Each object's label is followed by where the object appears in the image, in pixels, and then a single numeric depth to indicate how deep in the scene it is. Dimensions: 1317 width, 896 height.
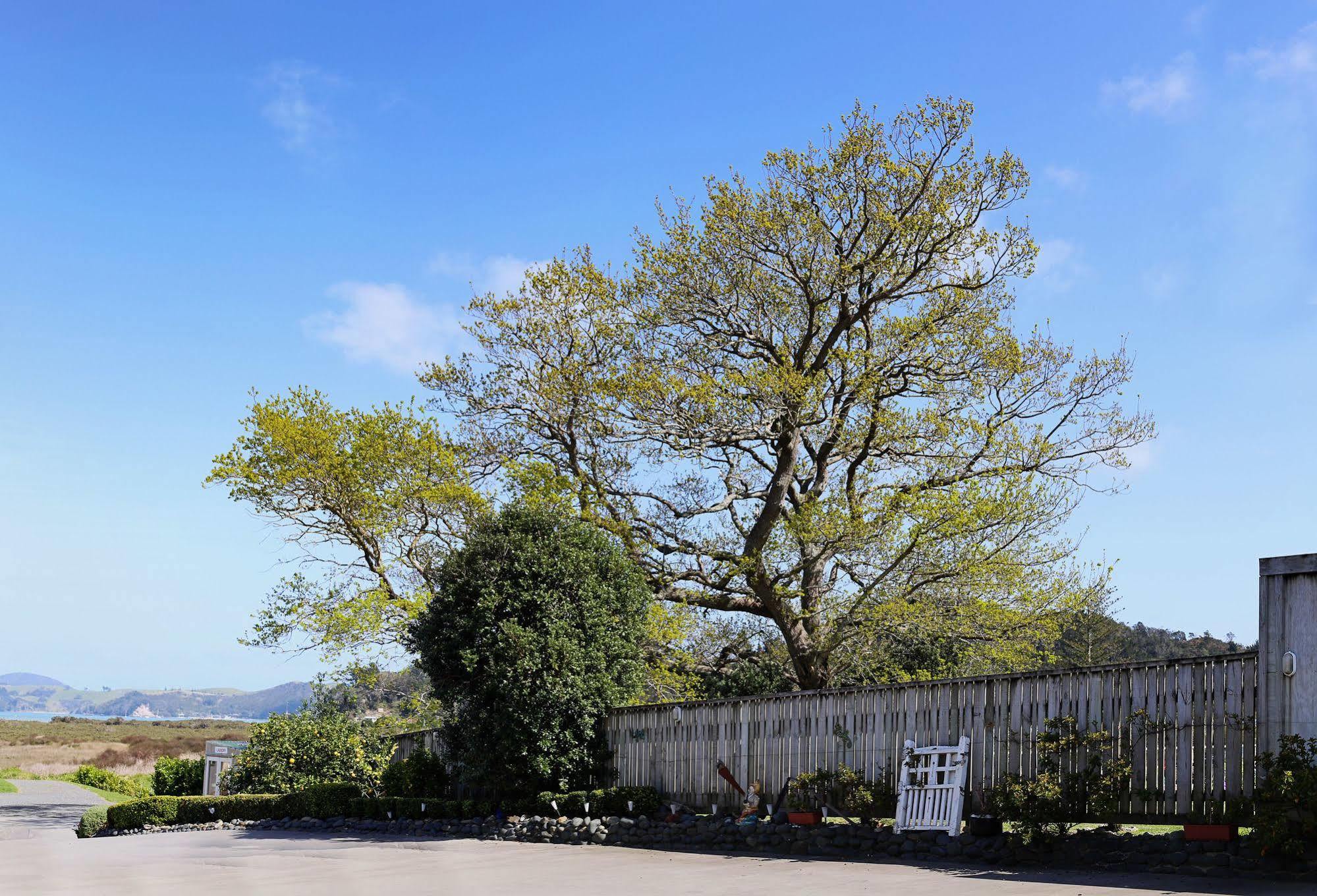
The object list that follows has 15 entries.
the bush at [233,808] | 18.98
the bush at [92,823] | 19.97
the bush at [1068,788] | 9.91
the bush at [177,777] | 24.58
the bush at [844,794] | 12.05
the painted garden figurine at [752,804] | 12.96
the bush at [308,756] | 20.39
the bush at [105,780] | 32.75
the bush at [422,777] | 18.50
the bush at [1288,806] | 8.42
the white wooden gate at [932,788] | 11.17
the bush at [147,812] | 19.92
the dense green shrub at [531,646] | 15.70
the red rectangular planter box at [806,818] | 12.26
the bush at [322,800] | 18.39
